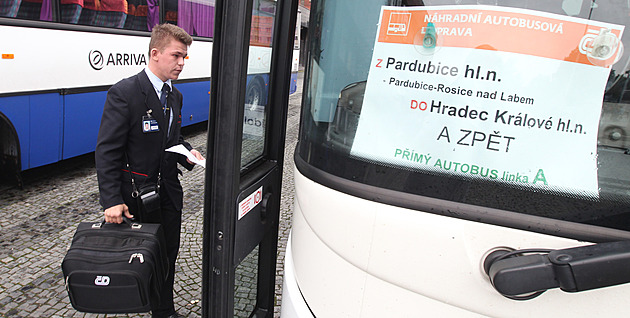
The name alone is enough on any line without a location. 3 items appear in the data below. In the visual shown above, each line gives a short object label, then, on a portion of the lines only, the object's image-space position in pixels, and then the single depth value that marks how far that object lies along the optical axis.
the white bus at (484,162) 1.05
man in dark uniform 2.30
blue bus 4.59
